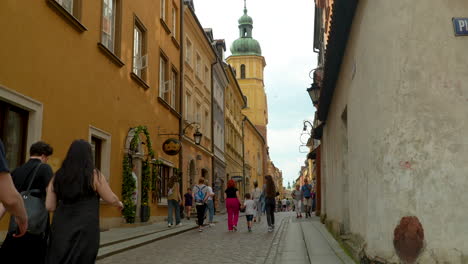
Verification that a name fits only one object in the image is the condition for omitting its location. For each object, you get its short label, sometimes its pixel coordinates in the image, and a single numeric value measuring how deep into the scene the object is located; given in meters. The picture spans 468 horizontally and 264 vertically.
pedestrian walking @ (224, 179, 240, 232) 15.63
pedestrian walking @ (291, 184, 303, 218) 24.32
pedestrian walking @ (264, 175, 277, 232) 15.46
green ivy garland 15.11
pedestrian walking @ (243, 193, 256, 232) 15.99
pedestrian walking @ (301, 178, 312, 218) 23.07
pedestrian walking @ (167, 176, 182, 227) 16.11
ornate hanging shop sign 19.14
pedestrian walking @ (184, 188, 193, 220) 20.30
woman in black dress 4.31
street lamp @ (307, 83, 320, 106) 15.36
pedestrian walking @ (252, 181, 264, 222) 17.66
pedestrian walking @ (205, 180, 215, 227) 18.69
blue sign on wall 5.32
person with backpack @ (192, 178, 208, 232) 15.94
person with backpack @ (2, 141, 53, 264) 4.46
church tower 74.94
